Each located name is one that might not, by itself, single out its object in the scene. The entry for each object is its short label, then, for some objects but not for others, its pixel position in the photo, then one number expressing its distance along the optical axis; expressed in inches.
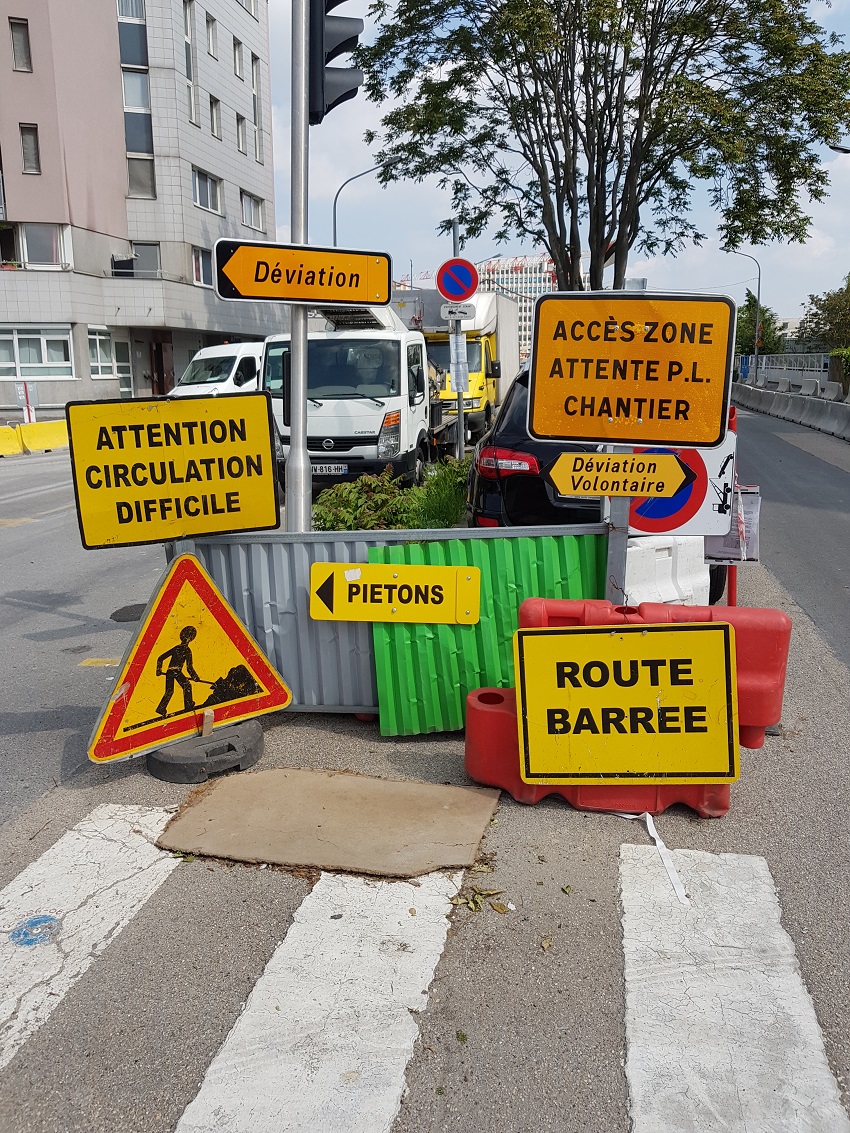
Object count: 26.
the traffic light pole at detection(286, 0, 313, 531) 239.5
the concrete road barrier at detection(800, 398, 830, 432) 1097.4
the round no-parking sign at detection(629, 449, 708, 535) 226.2
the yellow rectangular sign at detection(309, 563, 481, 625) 200.8
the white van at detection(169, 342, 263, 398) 737.6
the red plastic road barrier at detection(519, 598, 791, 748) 175.9
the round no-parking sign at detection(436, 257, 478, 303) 481.4
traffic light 239.3
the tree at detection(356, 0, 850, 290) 670.5
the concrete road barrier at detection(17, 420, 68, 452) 956.6
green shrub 309.3
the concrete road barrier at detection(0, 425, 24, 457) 929.5
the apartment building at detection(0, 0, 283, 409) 1321.4
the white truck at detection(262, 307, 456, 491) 526.6
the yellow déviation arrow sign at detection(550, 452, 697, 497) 186.7
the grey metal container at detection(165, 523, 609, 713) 206.8
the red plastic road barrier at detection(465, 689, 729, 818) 171.2
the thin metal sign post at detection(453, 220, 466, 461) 508.4
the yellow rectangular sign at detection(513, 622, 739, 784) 168.4
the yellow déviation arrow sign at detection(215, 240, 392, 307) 215.8
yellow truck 842.2
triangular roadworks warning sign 181.9
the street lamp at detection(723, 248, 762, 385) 2260.1
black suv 264.4
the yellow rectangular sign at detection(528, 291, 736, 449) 184.4
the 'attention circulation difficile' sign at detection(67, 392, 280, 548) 183.0
